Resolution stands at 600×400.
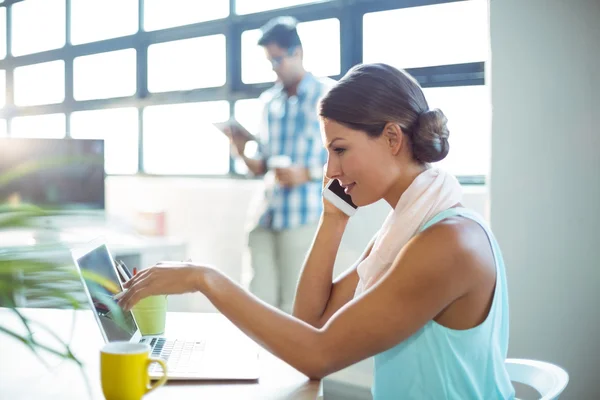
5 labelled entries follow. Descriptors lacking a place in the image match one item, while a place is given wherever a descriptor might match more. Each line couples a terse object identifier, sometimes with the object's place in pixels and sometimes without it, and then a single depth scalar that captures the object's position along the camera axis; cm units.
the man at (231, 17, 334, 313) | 259
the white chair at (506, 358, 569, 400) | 109
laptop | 102
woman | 98
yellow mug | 73
